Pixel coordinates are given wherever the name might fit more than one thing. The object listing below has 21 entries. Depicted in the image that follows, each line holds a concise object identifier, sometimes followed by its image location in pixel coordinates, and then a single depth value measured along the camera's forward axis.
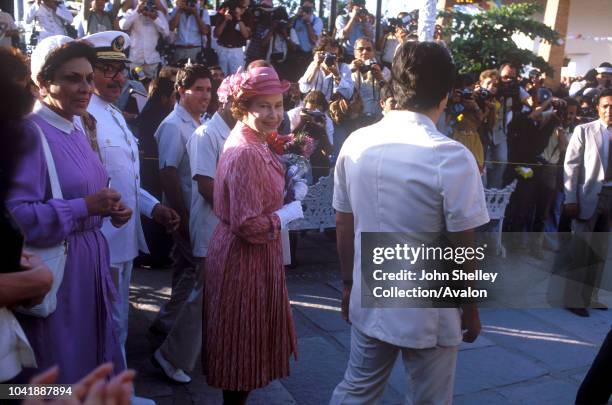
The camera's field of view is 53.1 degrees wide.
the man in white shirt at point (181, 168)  3.72
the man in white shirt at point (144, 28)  7.71
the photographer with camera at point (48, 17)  7.73
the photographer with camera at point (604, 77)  9.51
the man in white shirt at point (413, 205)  2.23
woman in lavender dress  2.14
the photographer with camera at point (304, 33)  9.46
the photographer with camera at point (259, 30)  8.95
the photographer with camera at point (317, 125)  6.20
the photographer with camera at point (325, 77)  7.44
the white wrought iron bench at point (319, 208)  5.72
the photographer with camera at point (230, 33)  8.53
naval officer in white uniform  3.08
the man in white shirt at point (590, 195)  5.10
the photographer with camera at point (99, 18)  7.68
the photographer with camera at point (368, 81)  7.55
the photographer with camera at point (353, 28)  9.66
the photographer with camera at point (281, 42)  9.09
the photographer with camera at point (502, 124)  7.46
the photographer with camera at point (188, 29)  8.26
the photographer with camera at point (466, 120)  6.75
